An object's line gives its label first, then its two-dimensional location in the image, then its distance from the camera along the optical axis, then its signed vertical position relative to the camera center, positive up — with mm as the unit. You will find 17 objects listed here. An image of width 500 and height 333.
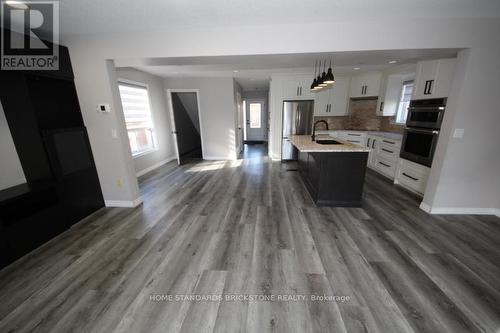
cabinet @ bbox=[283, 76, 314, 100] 5121 +893
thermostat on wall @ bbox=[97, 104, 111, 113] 2645 +202
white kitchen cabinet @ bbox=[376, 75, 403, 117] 4352 +568
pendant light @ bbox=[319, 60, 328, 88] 2795 +575
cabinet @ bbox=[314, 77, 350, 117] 5262 +550
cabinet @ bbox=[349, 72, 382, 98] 4699 +893
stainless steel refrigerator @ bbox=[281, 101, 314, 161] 5242 +39
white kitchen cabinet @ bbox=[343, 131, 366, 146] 4895 -485
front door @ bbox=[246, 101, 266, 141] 9016 -47
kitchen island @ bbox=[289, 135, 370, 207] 2781 -838
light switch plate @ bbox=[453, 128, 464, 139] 2393 -204
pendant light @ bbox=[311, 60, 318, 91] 3207 +599
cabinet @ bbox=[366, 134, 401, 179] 3895 -813
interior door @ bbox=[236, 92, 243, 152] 6582 -168
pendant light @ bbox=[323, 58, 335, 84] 2638 +582
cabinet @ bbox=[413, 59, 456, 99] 2752 +622
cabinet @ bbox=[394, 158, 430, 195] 3160 -1055
